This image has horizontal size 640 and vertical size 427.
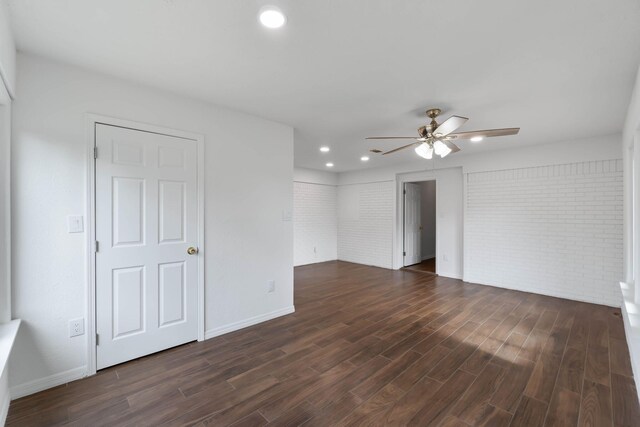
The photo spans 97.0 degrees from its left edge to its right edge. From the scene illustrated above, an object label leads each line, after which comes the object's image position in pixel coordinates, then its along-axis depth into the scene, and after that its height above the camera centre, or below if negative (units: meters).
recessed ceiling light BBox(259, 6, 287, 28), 1.59 +1.14
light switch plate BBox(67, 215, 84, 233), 2.24 -0.09
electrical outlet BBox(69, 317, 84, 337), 2.25 -0.92
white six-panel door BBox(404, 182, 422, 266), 7.00 -0.29
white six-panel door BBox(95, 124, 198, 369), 2.41 -0.28
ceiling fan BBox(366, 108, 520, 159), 2.72 +0.78
